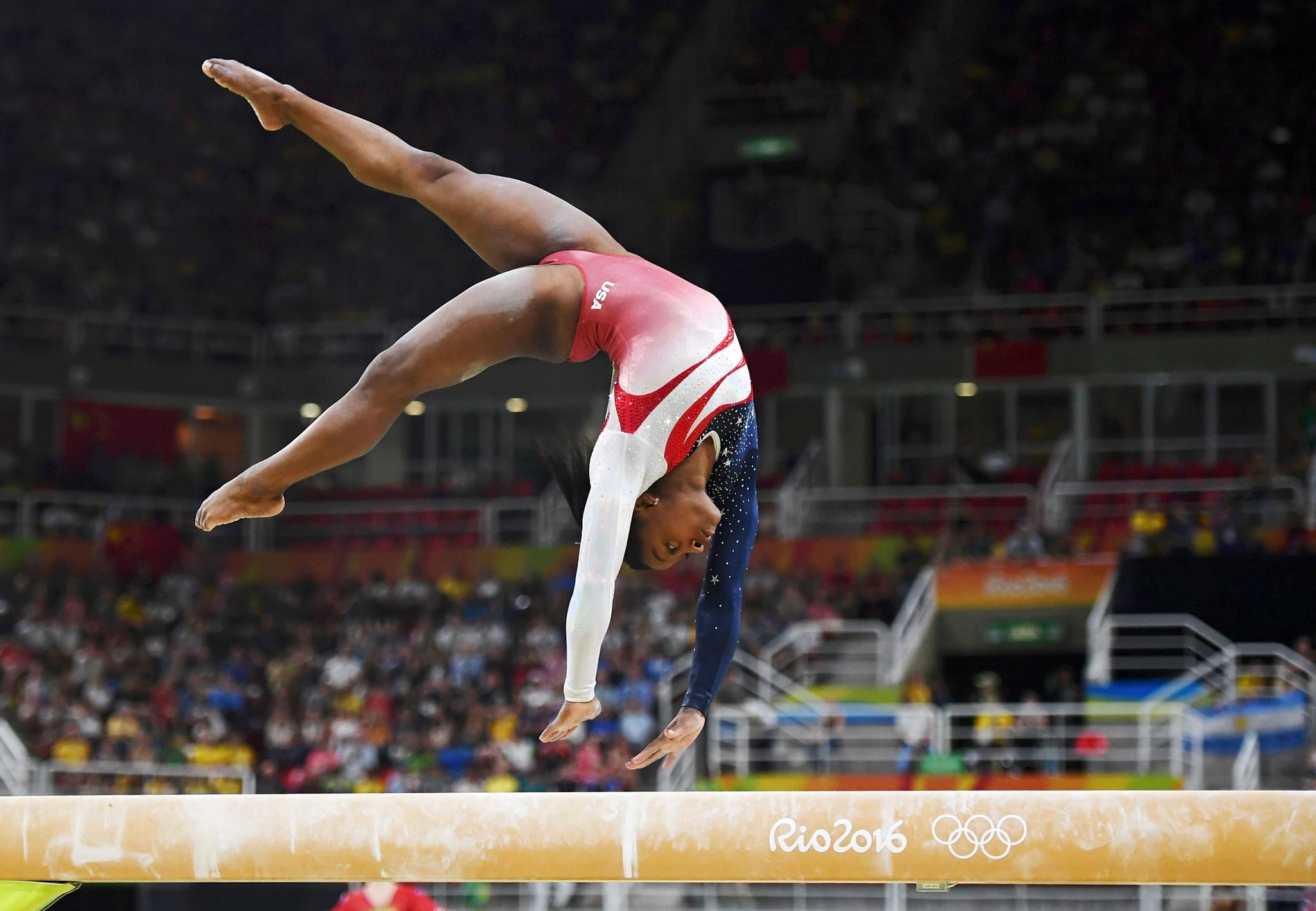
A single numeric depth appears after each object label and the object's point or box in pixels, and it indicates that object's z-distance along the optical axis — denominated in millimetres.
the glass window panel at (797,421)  23641
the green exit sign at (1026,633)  17297
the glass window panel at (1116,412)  22438
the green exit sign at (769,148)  23375
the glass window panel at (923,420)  23375
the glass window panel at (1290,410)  21312
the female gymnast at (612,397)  4766
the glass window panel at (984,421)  23078
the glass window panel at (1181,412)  22031
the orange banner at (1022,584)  16953
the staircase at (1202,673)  13555
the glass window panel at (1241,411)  21859
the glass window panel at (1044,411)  22922
